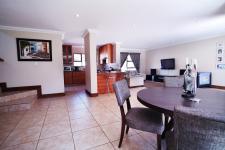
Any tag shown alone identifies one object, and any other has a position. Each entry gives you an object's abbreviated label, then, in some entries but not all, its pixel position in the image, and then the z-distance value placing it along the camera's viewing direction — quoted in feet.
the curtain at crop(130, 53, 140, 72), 28.37
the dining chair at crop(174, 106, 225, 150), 2.14
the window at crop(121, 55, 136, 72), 28.02
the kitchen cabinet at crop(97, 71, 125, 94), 15.25
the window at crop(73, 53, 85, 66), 24.84
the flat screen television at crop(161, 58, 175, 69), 23.04
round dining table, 3.79
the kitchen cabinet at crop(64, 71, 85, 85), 22.45
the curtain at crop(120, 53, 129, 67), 27.25
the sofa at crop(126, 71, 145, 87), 19.22
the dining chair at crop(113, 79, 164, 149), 4.51
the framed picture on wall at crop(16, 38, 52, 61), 12.52
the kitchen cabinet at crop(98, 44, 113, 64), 21.22
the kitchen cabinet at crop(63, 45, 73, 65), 22.62
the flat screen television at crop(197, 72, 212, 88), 17.13
